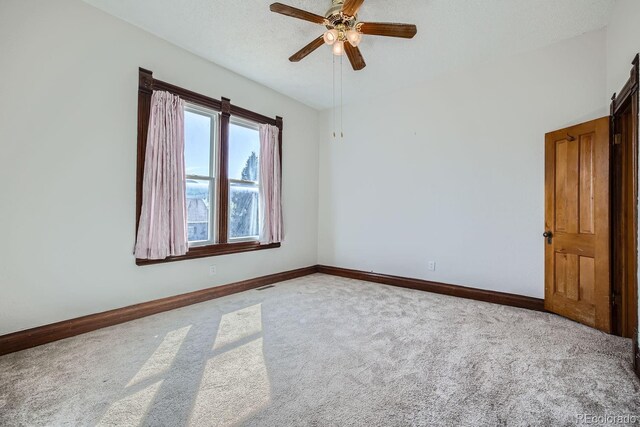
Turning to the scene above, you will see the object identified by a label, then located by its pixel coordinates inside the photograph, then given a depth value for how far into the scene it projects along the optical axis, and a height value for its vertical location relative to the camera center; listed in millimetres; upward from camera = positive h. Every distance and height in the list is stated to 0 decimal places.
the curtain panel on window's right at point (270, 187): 4305 +405
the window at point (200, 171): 3547 +543
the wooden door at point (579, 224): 2660 -88
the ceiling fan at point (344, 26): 2247 +1599
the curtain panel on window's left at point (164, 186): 3018 +300
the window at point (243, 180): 4051 +494
